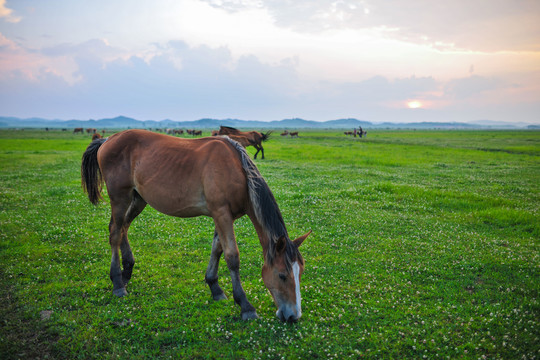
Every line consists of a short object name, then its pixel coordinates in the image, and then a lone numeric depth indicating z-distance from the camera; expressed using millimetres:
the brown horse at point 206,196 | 5176
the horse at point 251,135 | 28625
